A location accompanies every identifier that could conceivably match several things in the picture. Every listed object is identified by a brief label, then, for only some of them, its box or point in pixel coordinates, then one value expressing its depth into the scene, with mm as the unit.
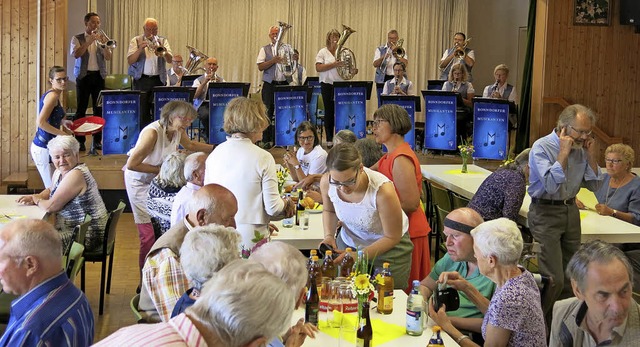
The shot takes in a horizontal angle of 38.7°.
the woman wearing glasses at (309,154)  8117
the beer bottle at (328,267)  4582
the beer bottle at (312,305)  4137
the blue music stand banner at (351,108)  12312
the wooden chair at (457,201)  7305
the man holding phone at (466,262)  4344
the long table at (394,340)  3920
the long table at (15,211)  6129
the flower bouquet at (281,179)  7093
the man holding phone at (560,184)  5758
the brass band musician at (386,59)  13594
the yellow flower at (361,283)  4070
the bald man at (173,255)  3949
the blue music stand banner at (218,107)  11469
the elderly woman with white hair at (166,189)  5922
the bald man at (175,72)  12622
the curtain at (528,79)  14305
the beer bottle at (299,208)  6218
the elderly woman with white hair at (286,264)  3473
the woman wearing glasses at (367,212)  4809
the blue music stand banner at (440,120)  12062
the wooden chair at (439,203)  7617
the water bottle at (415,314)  3990
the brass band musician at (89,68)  11391
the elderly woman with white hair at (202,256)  3506
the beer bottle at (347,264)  4668
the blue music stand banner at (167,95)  11117
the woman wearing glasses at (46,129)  8947
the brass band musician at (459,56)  13617
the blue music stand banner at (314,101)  13594
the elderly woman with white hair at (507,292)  3803
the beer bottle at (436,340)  3762
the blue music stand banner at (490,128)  11867
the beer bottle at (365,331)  3912
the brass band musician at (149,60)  11953
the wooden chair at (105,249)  6562
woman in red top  5496
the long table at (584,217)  6156
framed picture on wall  12828
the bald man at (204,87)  12008
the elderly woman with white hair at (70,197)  6324
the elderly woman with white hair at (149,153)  6832
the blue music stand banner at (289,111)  11695
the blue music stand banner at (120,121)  10766
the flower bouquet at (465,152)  8867
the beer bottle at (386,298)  4309
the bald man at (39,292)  3178
